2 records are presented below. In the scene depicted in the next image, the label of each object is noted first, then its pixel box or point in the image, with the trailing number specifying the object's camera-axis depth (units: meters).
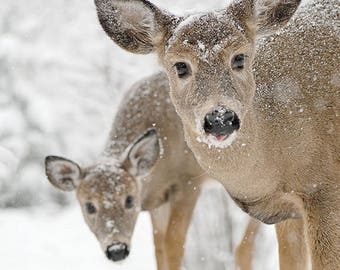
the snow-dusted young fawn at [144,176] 14.97
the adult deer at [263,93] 10.05
